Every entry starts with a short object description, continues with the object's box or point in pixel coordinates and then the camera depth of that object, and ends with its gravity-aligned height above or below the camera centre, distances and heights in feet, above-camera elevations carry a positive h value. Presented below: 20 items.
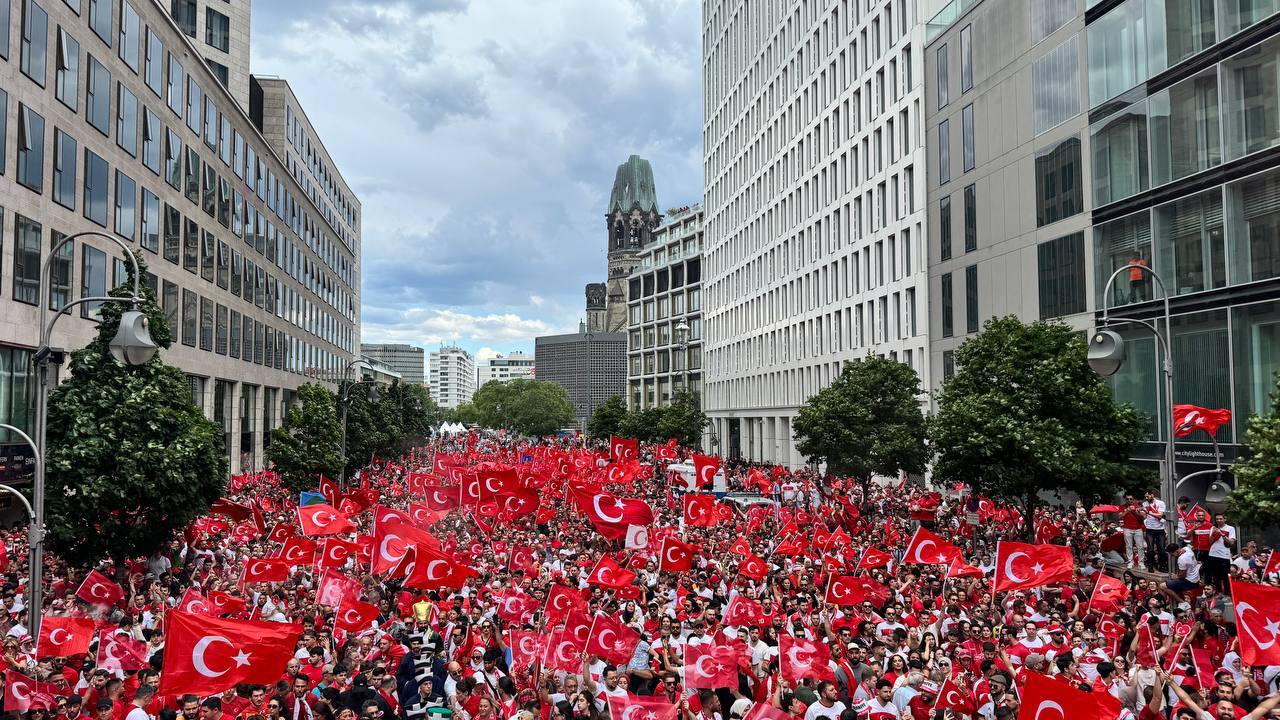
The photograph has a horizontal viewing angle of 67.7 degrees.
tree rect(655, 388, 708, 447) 258.37 +0.52
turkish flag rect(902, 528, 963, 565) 60.44 -8.07
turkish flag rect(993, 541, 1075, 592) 51.03 -7.63
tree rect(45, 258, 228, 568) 66.85 -2.39
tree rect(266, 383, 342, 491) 131.95 -2.87
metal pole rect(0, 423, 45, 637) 49.16 -7.05
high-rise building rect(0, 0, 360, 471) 100.22 +32.65
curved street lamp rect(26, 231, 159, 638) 49.01 -1.68
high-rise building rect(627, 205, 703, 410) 375.86 +48.04
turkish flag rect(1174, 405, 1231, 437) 79.66 +0.25
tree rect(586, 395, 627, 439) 322.34 +2.52
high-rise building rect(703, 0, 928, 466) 179.83 +52.62
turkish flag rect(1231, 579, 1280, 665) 36.68 -7.74
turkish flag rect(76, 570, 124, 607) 54.49 -9.37
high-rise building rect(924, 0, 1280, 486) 94.12 +28.83
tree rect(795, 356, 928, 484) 129.08 +0.28
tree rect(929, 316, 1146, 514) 88.43 +0.01
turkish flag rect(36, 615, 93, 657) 41.57 -9.21
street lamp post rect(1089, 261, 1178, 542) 57.36 +4.25
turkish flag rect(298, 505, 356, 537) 70.74 -7.04
